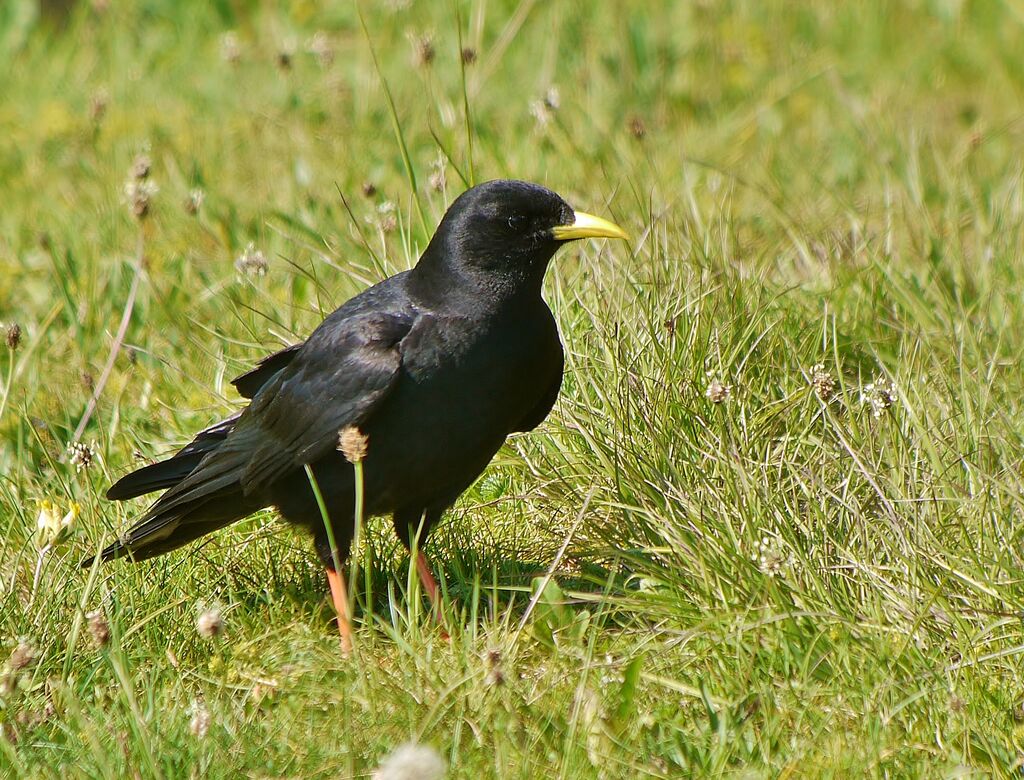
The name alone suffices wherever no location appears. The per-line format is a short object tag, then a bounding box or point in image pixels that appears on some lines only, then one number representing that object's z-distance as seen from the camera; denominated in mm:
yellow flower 7203
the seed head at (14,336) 8102
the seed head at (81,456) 7933
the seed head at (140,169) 9812
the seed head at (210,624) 6160
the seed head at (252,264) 9656
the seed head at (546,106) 10570
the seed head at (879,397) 7453
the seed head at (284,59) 12727
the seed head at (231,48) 14289
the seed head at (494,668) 6129
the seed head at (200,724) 6090
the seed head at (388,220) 9789
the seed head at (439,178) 9914
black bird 7785
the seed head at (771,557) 6656
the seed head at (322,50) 13344
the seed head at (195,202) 10953
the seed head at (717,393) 7512
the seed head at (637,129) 10343
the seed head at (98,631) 6145
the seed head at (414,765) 5199
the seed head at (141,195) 9266
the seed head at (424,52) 10086
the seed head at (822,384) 7473
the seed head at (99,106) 13516
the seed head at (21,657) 6164
